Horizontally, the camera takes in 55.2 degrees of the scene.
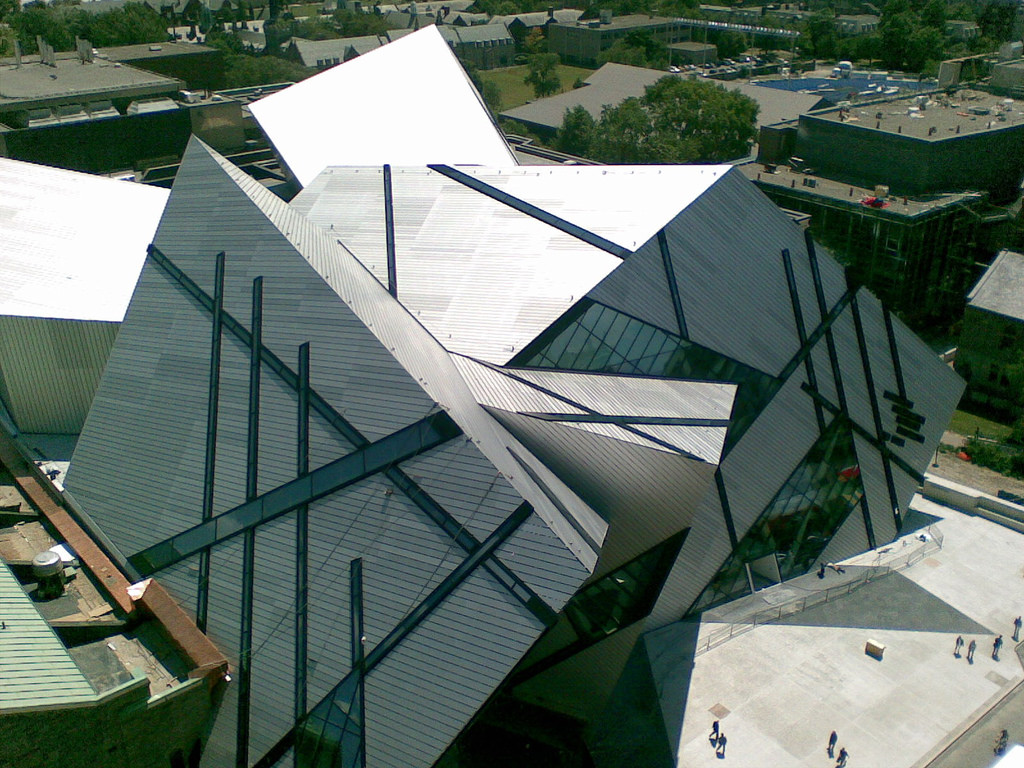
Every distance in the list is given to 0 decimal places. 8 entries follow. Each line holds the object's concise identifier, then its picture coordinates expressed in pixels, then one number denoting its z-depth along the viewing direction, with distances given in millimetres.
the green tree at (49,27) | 142625
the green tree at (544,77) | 131250
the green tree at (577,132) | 93500
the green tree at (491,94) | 116938
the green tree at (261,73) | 116125
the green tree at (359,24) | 157250
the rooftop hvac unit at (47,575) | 27969
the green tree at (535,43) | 163500
